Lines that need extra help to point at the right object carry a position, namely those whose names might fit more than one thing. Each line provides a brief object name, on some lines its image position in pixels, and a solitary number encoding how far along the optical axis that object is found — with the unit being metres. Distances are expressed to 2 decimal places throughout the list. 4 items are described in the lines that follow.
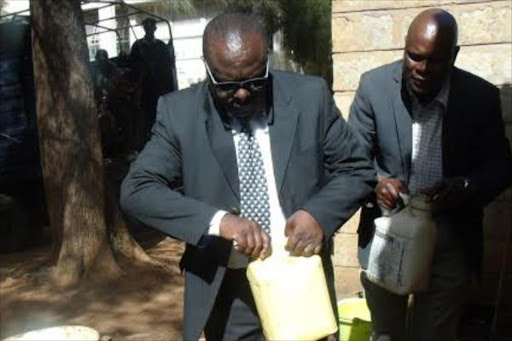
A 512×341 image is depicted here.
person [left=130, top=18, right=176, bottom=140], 10.47
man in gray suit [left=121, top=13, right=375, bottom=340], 2.14
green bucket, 3.65
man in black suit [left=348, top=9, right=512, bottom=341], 2.72
